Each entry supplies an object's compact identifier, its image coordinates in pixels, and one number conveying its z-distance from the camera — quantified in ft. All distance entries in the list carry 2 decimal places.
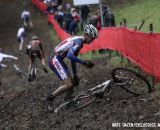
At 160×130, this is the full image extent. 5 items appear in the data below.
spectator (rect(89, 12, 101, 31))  81.20
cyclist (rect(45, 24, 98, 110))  38.45
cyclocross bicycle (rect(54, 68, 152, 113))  38.32
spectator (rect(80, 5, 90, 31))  103.91
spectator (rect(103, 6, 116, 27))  81.19
